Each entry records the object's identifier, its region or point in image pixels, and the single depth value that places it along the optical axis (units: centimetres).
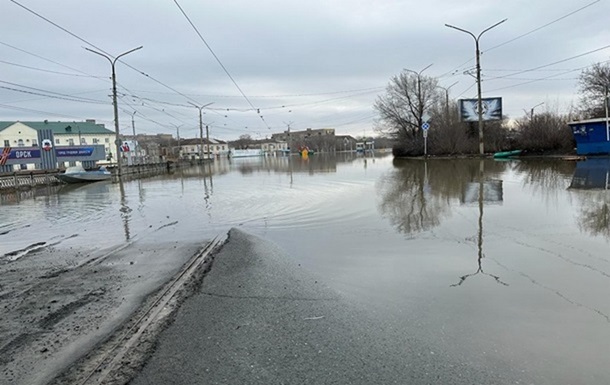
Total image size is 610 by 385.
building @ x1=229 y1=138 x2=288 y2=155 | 18112
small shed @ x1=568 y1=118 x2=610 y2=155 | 3047
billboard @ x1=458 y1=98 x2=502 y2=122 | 4694
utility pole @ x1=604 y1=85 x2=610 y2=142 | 2998
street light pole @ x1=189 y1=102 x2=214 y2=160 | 7281
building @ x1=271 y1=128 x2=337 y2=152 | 16088
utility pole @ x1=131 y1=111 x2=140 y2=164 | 7556
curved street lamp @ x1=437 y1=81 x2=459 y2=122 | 5030
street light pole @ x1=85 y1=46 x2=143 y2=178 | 3562
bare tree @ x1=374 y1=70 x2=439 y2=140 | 5653
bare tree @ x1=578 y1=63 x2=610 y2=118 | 4305
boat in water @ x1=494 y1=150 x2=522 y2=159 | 3899
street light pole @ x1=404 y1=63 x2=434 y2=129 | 5580
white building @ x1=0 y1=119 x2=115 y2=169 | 8394
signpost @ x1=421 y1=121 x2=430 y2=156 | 3933
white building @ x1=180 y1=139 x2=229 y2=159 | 15138
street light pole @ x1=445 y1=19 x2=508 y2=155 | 3545
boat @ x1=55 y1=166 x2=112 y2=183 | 3294
